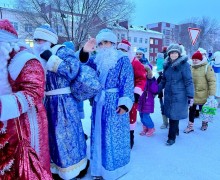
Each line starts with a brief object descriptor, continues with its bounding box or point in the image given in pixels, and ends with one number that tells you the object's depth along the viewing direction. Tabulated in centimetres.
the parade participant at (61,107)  235
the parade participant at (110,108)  284
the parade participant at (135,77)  346
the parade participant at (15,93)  163
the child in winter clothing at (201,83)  485
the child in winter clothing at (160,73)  515
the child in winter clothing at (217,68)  706
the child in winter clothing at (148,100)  446
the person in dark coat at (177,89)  399
